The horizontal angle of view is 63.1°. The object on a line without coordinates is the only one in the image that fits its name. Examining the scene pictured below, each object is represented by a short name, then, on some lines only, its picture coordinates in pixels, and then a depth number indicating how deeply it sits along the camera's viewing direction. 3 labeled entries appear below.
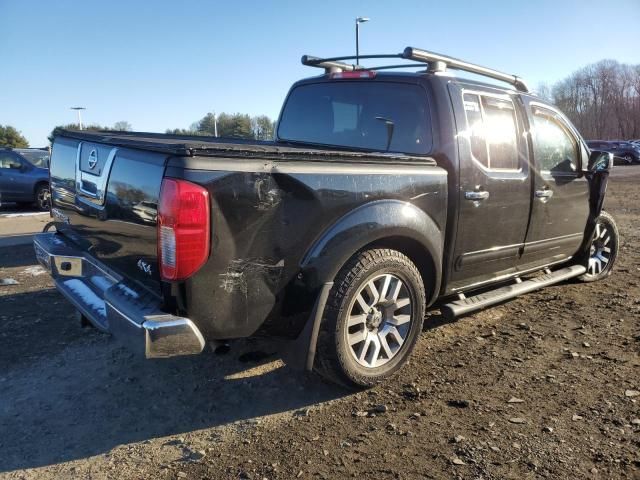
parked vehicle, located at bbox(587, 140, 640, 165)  34.38
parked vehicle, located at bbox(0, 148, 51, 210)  12.66
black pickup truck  2.50
